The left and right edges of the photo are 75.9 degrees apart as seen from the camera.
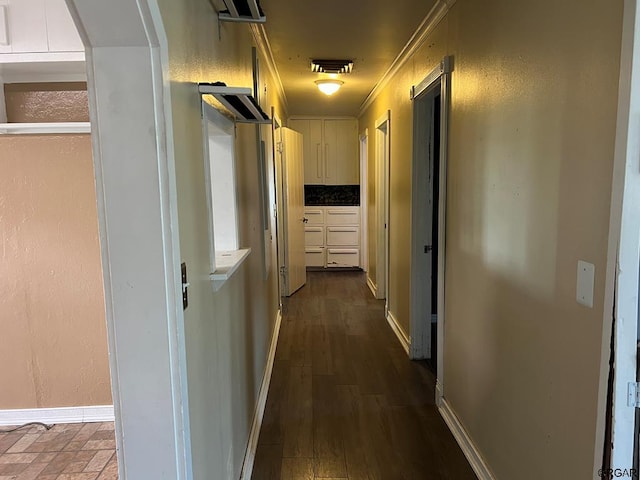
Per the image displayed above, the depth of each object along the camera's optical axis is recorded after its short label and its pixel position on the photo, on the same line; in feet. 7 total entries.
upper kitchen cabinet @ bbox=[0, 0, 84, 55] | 6.68
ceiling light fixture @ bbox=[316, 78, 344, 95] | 13.11
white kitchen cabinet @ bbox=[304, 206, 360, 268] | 21.15
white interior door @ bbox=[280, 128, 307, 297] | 15.78
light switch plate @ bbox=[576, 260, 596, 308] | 3.71
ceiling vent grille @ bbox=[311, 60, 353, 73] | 11.30
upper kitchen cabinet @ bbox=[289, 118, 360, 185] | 21.48
